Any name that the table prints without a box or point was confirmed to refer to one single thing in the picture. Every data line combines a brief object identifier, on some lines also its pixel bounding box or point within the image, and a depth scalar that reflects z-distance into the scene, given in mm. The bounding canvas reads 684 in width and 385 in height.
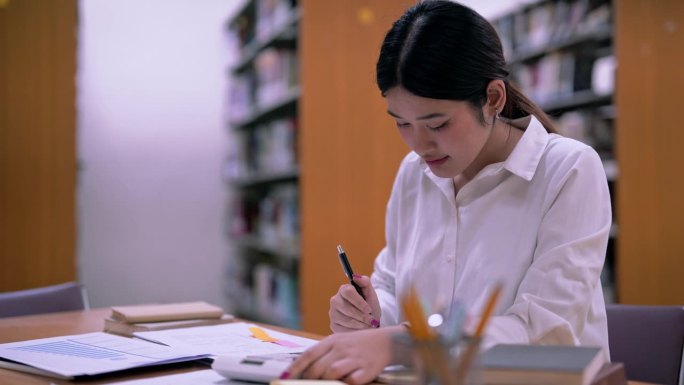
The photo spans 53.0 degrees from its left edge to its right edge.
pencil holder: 592
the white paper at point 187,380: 991
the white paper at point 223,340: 1207
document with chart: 1055
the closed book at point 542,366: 743
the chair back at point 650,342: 1382
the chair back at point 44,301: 1874
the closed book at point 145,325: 1431
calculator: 947
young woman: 1171
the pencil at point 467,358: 593
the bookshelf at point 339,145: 3336
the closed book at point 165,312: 1474
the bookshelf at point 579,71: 3330
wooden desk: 1039
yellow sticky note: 1333
